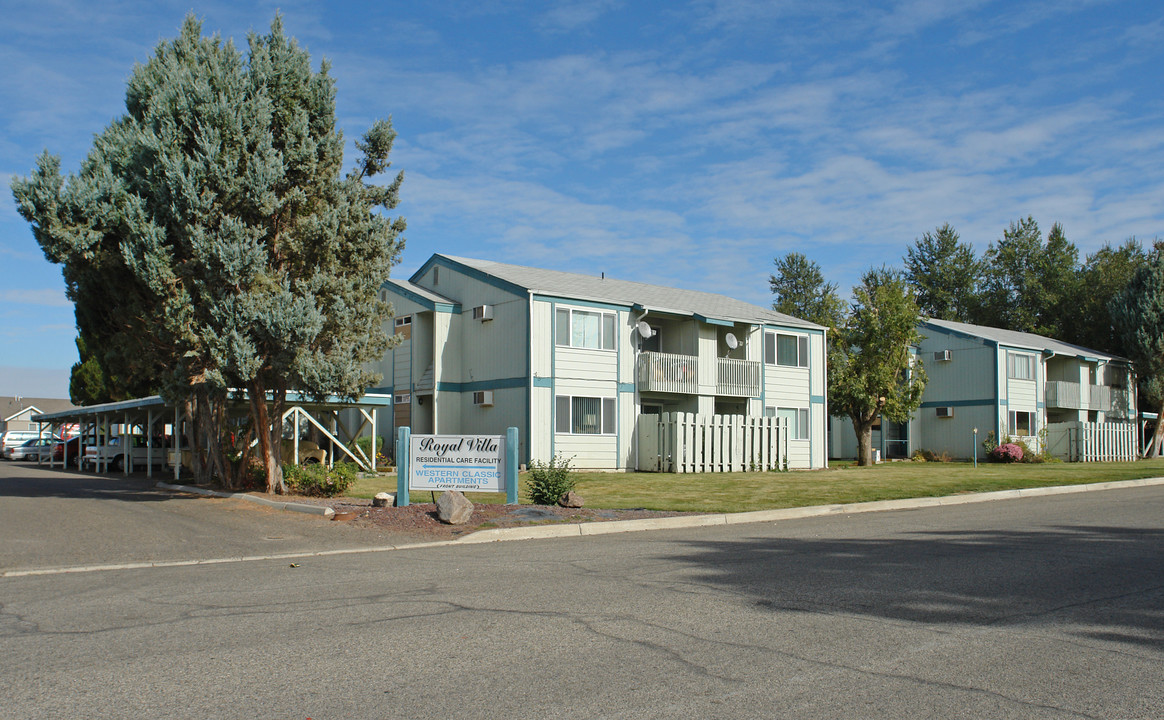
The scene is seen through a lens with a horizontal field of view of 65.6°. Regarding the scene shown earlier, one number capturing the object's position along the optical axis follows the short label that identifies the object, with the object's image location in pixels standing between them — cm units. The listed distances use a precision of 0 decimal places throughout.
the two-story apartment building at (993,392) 4122
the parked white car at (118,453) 3344
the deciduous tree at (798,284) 8000
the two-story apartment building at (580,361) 2844
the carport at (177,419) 2458
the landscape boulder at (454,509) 1360
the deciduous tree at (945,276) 7162
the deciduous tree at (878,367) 3597
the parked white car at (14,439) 4988
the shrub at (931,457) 4140
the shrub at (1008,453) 3819
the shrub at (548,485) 1524
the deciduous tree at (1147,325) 4656
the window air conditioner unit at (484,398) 2961
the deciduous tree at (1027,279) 6384
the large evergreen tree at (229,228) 1683
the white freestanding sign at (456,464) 1494
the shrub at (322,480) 1836
